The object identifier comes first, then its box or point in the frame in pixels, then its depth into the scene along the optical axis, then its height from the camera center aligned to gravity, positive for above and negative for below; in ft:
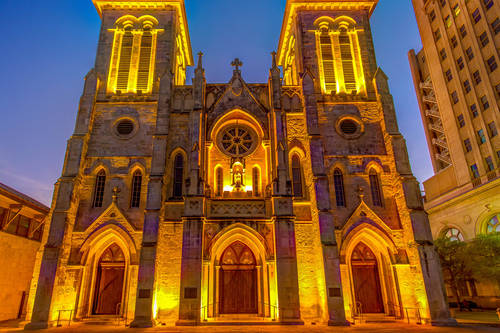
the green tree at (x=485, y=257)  77.05 +7.19
